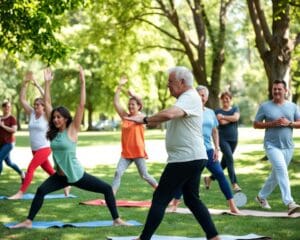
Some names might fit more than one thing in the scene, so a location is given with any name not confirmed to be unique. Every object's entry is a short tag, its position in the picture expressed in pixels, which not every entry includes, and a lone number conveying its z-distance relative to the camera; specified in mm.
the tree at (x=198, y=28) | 24948
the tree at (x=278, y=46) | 18922
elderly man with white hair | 6383
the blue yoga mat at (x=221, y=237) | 7257
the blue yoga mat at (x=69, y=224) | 8250
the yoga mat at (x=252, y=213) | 9117
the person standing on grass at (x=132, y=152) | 10633
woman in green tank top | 7844
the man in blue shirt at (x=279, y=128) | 9234
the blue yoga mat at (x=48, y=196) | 11531
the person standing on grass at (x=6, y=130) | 12750
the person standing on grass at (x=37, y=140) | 11023
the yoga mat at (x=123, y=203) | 10375
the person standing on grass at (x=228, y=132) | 12125
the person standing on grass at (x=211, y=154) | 9430
